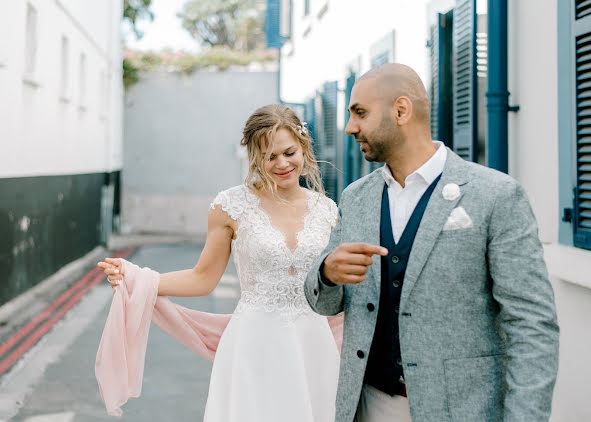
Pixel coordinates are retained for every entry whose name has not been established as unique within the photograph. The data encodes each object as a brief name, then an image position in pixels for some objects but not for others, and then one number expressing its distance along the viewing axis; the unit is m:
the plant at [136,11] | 26.58
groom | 1.93
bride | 3.44
